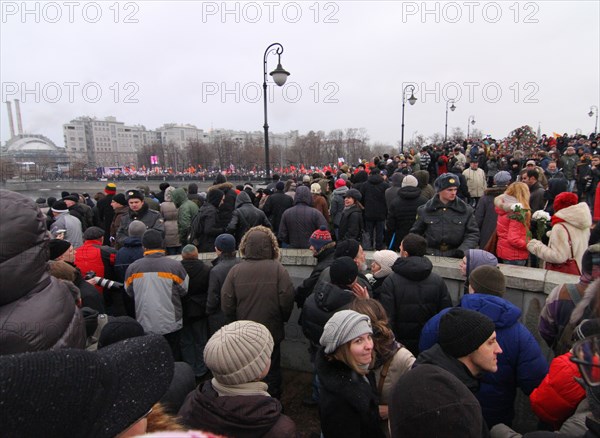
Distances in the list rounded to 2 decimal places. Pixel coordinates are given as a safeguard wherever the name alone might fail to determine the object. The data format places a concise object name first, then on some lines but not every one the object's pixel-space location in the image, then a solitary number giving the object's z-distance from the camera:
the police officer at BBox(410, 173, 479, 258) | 4.49
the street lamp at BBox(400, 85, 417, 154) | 21.75
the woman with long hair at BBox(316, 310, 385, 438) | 2.26
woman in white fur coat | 3.71
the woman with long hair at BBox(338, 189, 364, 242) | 6.89
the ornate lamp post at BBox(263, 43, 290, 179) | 10.77
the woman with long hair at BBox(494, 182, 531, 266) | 4.53
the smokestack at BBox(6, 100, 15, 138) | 168.00
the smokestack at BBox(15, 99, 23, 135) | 171.38
